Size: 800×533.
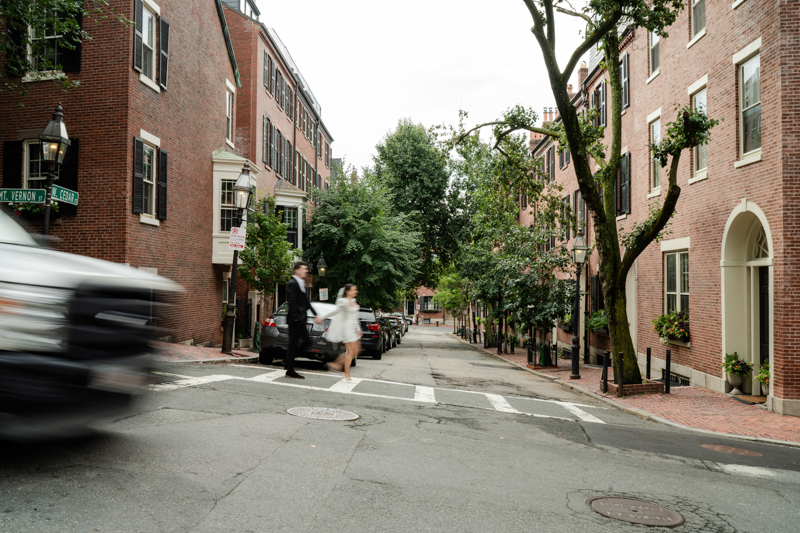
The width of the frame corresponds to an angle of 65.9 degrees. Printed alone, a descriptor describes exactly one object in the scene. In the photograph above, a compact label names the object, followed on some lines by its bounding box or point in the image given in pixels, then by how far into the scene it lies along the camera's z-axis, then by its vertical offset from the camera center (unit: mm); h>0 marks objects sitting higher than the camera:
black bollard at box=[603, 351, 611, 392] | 13750 -1598
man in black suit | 9672 -261
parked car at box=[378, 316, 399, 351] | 27445 -2220
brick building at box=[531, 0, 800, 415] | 11375 +2107
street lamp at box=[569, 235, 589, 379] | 18016 +1058
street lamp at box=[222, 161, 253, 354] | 15086 +1783
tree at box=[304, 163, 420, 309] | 28625 +2216
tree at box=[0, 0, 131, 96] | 11891 +5370
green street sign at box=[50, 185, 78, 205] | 10200 +1545
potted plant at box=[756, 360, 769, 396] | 12078 -1608
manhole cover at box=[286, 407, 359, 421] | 7445 -1540
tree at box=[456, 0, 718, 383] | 12352 +3007
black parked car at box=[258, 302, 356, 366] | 12875 -1106
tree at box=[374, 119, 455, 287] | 38125 +6889
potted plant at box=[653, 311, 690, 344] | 15763 -914
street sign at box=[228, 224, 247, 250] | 15148 +1225
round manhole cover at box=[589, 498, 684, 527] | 4645 -1724
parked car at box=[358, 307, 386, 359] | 19938 -1584
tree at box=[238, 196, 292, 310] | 19156 +1039
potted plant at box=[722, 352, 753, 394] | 13180 -1628
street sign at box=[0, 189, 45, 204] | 10148 +1492
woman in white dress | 10609 -543
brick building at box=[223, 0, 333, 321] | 26984 +8443
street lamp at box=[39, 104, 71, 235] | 10453 +2458
